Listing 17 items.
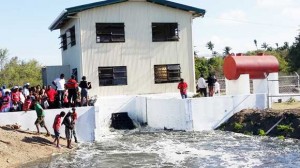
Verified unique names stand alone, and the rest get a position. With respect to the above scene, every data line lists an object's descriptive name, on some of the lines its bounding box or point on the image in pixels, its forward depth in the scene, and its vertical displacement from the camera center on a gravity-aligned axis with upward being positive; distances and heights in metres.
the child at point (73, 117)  18.38 -1.41
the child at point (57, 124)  17.71 -1.61
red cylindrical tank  24.62 +0.70
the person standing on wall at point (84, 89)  21.12 -0.27
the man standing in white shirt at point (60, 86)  20.73 -0.10
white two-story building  25.55 +2.22
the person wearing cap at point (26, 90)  20.53 -0.24
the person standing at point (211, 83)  24.67 -0.22
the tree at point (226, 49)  95.97 +6.56
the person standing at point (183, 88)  23.52 -0.40
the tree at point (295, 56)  50.75 +2.42
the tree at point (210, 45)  106.00 +8.24
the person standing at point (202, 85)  25.03 -0.29
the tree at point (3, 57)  68.06 +4.40
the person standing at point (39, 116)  18.25 -1.31
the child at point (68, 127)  17.88 -1.74
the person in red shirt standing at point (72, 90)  20.01 -0.29
